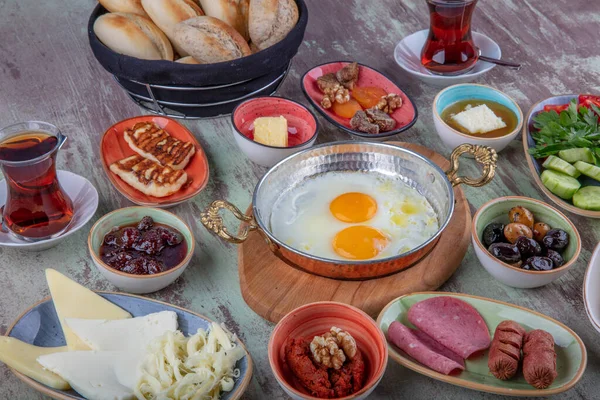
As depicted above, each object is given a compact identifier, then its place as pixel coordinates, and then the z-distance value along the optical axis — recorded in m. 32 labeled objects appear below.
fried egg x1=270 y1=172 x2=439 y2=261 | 1.96
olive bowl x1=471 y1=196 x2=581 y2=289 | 1.84
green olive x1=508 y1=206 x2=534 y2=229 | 1.99
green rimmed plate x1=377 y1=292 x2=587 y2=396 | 1.56
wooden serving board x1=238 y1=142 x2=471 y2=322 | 1.85
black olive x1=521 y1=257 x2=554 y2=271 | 1.85
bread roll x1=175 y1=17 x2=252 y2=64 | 2.41
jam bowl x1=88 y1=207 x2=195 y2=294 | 1.86
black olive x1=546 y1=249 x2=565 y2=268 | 1.86
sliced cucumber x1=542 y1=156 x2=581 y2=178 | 2.20
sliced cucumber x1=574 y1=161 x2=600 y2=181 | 2.18
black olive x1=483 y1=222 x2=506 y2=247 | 1.96
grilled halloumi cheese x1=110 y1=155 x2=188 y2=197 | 2.20
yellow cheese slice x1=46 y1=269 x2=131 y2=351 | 1.72
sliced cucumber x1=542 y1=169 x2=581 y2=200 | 2.14
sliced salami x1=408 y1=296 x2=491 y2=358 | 1.69
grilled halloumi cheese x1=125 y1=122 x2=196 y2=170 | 2.32
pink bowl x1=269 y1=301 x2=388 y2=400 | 1.54
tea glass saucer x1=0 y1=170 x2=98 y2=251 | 2.02
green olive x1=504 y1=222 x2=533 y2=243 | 1.94
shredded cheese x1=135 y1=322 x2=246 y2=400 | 1.53
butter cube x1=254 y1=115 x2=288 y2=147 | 2.34
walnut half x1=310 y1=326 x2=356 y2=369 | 1.56
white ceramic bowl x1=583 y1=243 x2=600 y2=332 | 1.71
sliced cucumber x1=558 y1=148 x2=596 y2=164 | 2.23
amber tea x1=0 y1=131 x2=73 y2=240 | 1.93
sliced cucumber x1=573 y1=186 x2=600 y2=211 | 2.10
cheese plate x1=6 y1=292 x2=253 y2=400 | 1.71
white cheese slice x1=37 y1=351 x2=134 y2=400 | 1.54
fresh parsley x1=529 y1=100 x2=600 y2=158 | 2.27
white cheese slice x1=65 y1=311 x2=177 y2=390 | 1.62
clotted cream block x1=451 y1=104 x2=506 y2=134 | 2.39
